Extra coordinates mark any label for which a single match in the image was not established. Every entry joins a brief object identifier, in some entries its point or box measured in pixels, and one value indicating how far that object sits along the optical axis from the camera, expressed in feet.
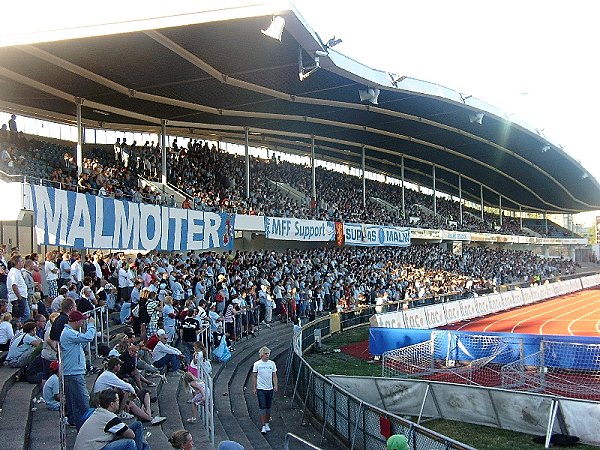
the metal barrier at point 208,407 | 28.81
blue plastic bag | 50.14
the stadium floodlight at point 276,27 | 47.50
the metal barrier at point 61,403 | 21.33
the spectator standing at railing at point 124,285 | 50.26
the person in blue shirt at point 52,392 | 27.55
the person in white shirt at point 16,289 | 35.09
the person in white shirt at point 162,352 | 38.50
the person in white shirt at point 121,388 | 24.04
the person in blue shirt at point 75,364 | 24.71
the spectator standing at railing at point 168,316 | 42.68
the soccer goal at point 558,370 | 45.73
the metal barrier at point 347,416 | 23.49
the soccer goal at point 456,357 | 50.37
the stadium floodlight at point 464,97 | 98.15
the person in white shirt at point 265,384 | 35.42
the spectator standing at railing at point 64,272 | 46.37
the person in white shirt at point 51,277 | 44.60
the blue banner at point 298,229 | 99.11
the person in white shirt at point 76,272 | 45.88
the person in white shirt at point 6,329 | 32.04
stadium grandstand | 36.81
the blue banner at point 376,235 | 119.44
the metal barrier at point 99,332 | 38.34
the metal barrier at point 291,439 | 17.87
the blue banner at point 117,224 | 48.73
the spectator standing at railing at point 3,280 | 36.73
